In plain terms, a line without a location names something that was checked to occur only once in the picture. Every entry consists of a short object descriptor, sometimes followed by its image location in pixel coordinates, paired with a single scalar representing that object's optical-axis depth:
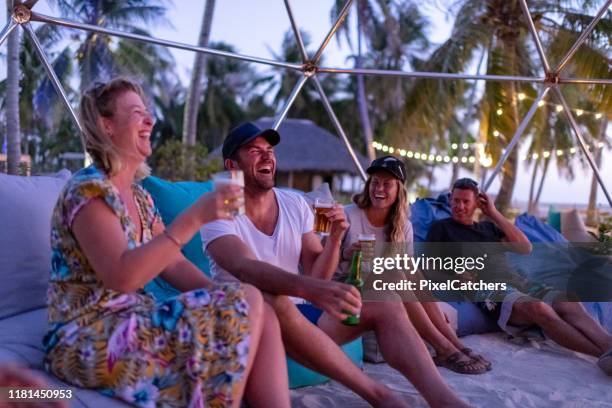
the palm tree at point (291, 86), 27.98
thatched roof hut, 21.80
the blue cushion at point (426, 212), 4.75
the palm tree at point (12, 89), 6.75
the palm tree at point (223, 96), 29.08
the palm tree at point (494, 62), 12.16
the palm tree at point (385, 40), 20.73
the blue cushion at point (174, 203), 3.38
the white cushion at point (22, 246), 2.64
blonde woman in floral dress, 1.82
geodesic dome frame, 4.27
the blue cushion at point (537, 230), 5.00
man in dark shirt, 3.70
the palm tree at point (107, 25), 18.72
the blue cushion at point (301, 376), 2.90
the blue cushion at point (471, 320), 4.05
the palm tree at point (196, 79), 10.98
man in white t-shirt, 2.31
